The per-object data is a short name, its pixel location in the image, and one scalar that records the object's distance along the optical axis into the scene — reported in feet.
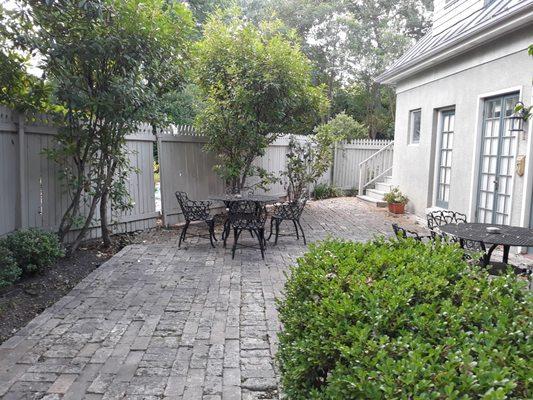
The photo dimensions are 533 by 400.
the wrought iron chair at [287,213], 24.11
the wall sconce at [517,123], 21.05
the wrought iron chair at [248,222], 20.99
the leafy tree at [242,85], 28.07
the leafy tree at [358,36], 71.05
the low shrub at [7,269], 14.26
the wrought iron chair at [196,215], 22.91
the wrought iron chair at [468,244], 15.43
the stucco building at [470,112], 21.57
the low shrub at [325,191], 46.29
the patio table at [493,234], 14.06
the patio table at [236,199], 22.88
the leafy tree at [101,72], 16.66
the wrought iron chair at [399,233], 10.07
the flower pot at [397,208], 35.80
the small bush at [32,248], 15.70
